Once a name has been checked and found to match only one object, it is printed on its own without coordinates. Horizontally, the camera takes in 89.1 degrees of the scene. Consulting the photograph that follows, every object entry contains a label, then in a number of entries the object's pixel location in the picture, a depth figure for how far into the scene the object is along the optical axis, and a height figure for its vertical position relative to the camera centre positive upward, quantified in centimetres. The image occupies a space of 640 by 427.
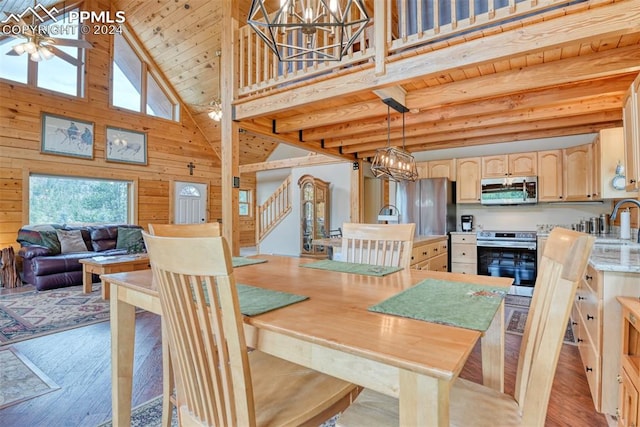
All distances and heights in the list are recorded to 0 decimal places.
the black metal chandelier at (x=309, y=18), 142 +92
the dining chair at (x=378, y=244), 195 -18
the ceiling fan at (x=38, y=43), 409 +228
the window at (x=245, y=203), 984 +37
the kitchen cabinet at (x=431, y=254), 355 -47
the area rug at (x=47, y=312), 294 -104
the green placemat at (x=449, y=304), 93 -30
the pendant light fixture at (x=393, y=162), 303 +50
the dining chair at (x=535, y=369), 80 -42
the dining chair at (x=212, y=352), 80 -37
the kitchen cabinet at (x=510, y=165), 454 +71
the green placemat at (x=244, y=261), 190 -28
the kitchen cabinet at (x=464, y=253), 457 -55
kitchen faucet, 230 +9
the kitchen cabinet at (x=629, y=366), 130 -65
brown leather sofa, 450 -55
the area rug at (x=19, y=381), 189 -105
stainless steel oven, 409 -53
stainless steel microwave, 449 +34
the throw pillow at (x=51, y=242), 488 -41
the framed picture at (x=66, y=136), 585 +148
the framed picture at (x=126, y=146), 667 +146
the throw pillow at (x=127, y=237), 557 -39
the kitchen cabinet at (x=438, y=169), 511 +74
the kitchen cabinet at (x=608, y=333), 161 -60
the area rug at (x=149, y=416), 165 -106
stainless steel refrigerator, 488 +15
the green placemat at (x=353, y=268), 163 -29
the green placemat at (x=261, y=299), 103 -30
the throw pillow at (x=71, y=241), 512 -42
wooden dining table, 69 -31
